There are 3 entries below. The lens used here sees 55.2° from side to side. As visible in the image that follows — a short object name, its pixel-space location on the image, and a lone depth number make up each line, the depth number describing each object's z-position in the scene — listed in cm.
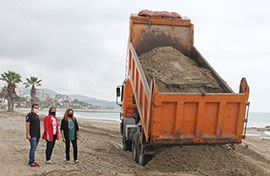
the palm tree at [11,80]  3731
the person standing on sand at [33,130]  613
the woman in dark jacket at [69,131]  680
